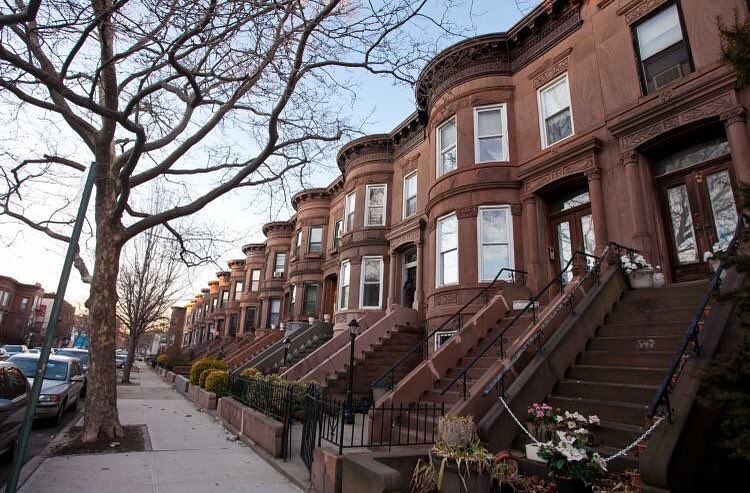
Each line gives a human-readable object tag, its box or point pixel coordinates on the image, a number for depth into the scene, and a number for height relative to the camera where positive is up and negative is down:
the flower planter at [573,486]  4.53 -1.15
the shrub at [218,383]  13.69 -0.82
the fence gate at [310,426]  6.64 -1.01
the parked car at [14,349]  32.48 -0.04
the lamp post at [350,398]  9.49 -0.78
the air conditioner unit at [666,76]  9.38 +6.34
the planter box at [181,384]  18.03 -1.24
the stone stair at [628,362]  5.64 +0.17
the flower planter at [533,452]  5.44 -1.01
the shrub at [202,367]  16.51 -0.39
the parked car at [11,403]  6.10 -0.78
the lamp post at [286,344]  17.10 +0.63
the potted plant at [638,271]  8.76 +2.03
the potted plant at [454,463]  4.91 -1.09
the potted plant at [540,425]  5.51 -0.69
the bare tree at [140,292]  21.96 +3.20
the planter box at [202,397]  13.36 -1.32
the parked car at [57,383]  10.09 -0.82
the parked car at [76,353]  19.96 -0.10
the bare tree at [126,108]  6.34 +4.42
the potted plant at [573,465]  4.50 -0.94
